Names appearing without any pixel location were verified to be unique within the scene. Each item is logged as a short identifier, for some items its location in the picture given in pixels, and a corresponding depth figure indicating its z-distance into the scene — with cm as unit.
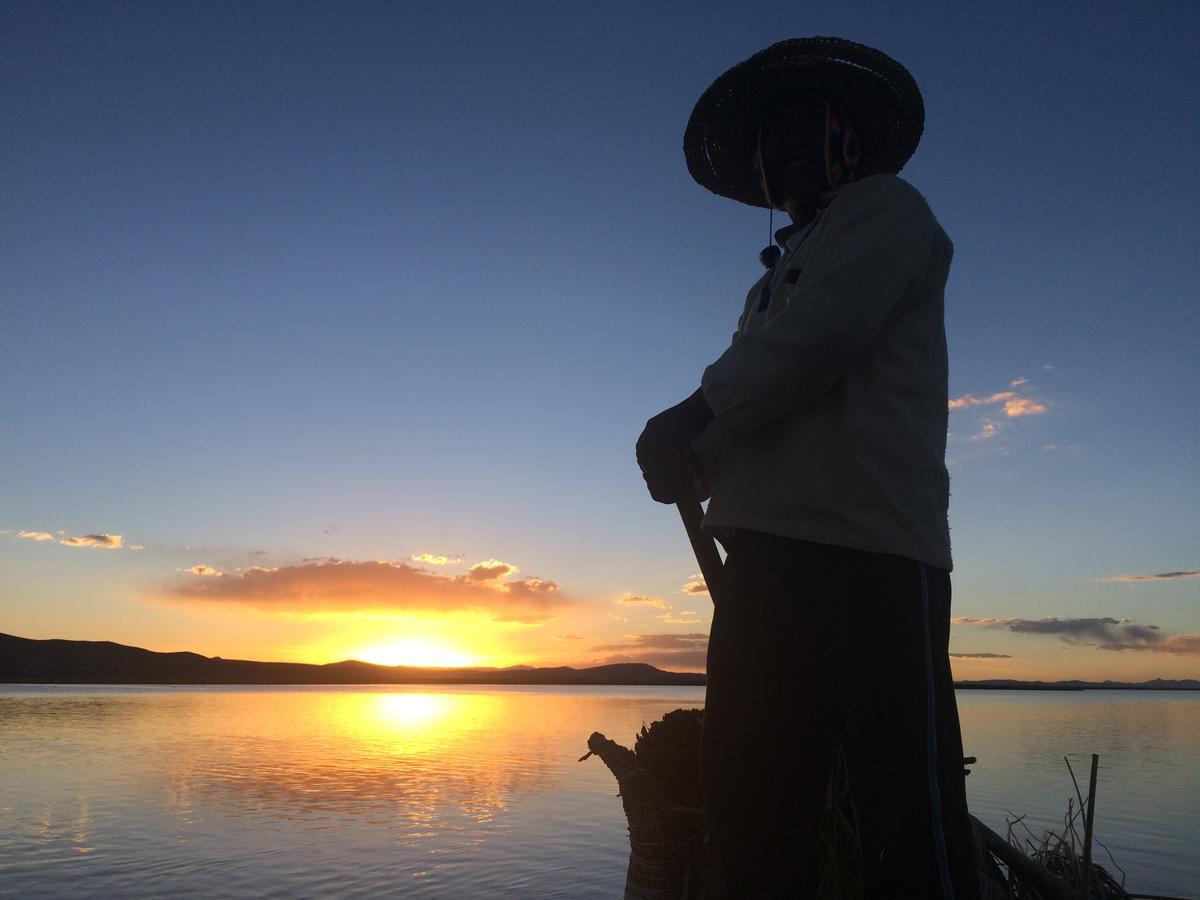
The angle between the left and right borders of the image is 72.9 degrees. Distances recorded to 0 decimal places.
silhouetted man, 142
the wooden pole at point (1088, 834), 178
